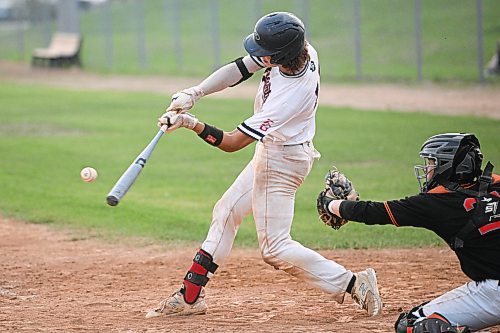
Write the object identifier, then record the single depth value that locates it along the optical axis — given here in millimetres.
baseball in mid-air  13328
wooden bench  79687
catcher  10625
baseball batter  11922
